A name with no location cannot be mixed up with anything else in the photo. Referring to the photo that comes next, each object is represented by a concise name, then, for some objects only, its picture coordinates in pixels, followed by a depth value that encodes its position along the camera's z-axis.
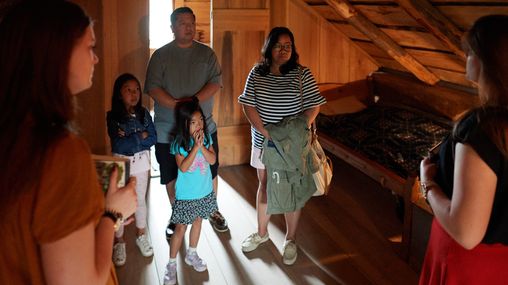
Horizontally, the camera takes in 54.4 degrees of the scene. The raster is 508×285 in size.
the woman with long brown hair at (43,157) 0.86
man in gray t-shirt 2.79
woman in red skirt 1.16
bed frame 2.84
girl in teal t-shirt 2.42
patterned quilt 3.41
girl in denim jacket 2.63
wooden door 4.12
